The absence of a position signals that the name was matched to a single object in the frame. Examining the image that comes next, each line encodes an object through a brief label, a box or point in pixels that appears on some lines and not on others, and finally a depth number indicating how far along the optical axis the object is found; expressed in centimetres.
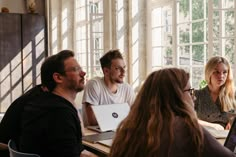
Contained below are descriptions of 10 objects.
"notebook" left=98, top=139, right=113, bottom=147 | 220
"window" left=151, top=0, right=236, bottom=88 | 380
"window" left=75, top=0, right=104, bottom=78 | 582
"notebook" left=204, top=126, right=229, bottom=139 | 229
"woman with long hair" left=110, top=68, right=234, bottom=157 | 129
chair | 166
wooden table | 210
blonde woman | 306
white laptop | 265
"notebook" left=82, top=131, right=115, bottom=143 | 235
